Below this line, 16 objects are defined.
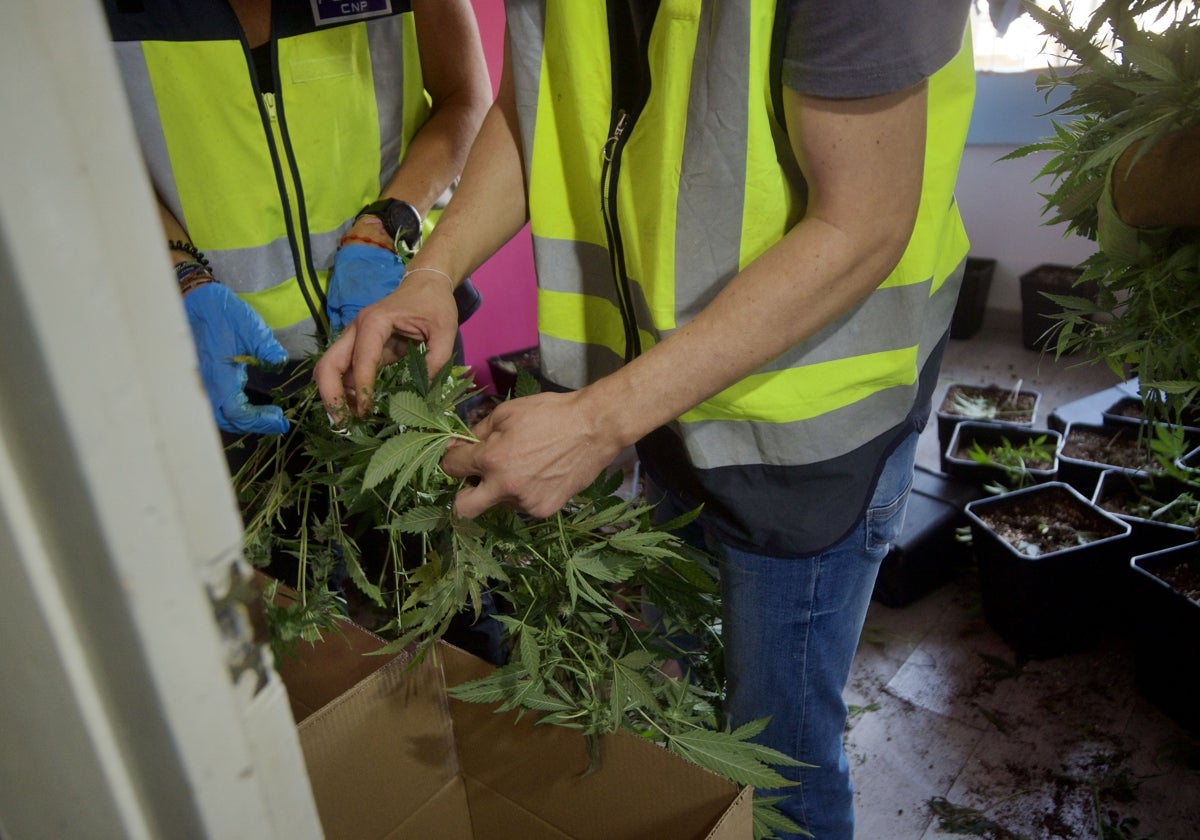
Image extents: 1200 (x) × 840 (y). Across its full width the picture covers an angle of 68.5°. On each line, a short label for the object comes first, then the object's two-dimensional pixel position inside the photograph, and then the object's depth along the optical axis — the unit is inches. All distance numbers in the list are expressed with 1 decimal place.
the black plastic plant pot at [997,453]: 107.9
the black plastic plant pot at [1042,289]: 156.9
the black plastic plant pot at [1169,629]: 78.1
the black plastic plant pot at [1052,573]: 88.7
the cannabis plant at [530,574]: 38.0
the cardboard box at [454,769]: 39.6
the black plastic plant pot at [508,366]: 136.7
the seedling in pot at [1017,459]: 107.2
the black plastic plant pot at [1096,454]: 105.0
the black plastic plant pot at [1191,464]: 90.2
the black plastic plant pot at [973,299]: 165.8
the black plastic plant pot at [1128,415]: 106.2
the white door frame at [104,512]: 11.3
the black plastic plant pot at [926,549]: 99.0
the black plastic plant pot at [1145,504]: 90.8
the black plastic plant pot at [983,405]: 122.3
